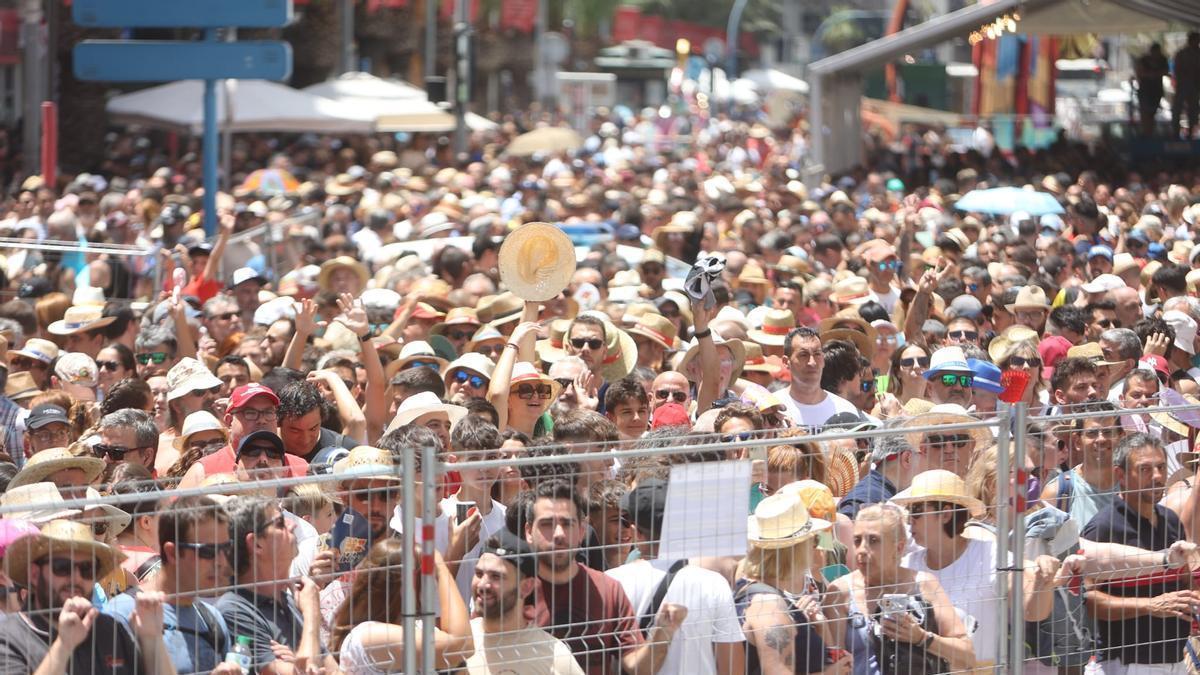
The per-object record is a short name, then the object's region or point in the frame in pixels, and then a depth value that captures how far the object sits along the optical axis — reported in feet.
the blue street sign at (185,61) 112.27
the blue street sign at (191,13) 111.75
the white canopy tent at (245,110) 170.30
